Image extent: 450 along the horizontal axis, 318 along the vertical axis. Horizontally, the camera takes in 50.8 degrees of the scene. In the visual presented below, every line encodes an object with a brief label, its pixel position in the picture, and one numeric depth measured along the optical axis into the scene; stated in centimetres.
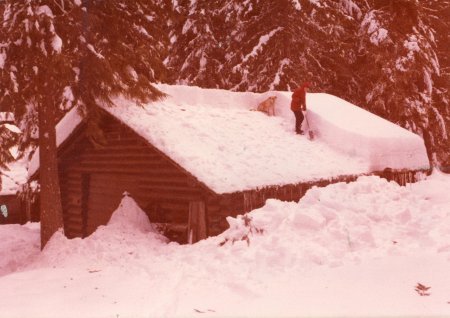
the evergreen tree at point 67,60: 894
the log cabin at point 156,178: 959
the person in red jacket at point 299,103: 1409
